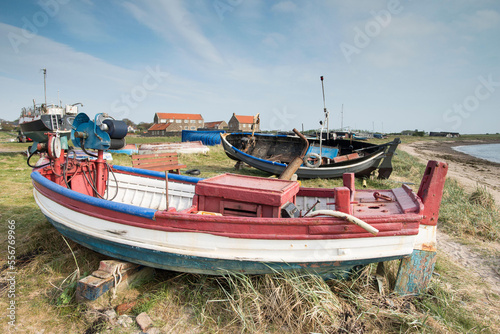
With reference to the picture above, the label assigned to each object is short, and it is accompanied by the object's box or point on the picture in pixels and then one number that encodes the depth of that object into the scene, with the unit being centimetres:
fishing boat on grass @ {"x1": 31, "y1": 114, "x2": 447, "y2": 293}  299
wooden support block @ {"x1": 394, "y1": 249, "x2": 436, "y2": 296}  318
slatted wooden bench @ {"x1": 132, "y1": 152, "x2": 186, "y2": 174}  877
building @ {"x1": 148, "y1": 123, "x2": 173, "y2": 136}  6694
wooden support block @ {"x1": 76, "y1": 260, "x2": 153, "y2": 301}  304
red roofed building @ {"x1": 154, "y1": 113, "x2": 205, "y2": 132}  8106
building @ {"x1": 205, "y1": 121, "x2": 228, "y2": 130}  8066
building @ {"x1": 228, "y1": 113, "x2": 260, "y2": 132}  8138
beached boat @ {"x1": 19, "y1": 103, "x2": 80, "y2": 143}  1589
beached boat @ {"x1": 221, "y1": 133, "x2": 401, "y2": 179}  1053
